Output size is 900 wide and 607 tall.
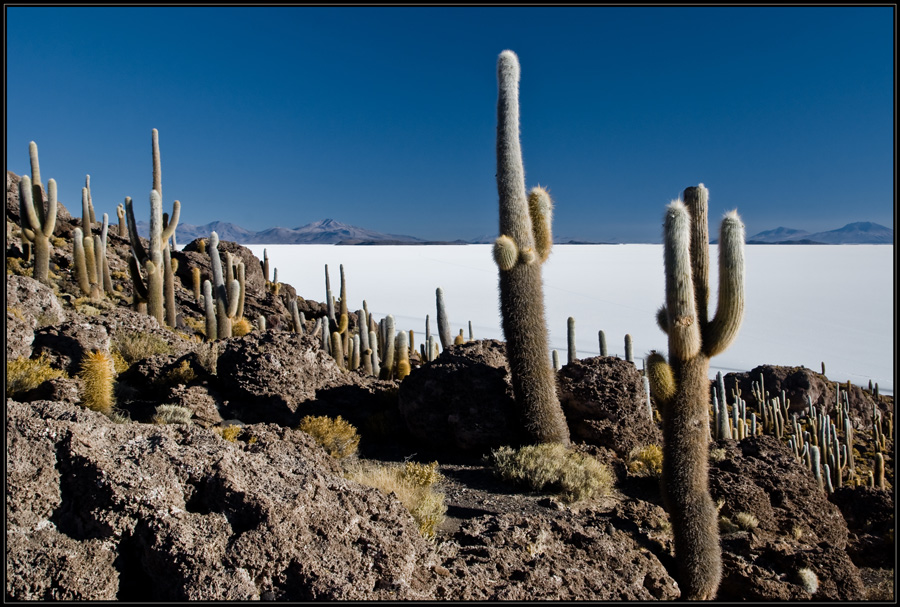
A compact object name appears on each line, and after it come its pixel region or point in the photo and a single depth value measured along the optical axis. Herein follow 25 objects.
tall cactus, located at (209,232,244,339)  13.29
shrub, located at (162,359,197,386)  8.76
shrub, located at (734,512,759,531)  6.71
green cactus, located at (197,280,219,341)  13.61
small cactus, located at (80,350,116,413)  6.84
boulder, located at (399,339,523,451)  8.05
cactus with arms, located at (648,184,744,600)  5.54
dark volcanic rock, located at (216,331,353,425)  8.36
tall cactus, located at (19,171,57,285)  14.61
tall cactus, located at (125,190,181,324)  13.34
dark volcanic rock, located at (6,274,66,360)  8.16
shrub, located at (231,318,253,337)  14.05
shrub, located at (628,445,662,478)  7.82
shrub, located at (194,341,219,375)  9.32
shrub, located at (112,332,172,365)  10.17
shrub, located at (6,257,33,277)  15.93
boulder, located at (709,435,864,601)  5.69
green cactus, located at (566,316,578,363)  13.31
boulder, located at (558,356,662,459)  8.41
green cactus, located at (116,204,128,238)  22.71
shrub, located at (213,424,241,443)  5.84
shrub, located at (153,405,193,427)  7.14
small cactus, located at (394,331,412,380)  13.16
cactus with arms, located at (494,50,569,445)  7.88
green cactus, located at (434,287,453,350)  13.22
